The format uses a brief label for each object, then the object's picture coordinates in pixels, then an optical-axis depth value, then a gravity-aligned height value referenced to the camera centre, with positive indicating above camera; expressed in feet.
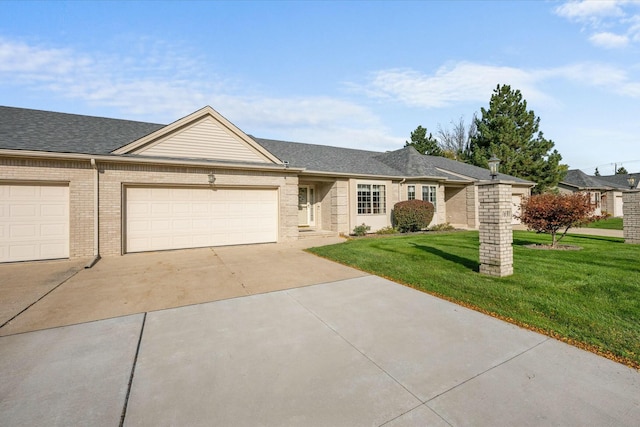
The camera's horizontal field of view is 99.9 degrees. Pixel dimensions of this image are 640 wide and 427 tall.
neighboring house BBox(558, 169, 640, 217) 94.63 +9.33
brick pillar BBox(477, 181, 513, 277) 19.01 -0.89
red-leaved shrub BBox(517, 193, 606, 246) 29.60 +0.50
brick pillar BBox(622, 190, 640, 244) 32.91 -0.07
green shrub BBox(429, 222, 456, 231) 52.58 -2.06
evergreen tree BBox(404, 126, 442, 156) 113.29 +31.59
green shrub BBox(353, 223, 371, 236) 45.44 -2.18
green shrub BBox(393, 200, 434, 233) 47.65 +0.34
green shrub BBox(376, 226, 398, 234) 47.03 -2.44
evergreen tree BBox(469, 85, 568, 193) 82.38 +22.93
